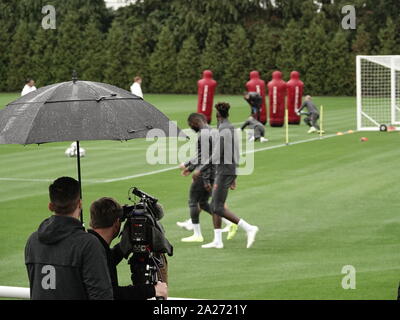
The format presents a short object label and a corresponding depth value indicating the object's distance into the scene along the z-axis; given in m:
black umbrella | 7.65
